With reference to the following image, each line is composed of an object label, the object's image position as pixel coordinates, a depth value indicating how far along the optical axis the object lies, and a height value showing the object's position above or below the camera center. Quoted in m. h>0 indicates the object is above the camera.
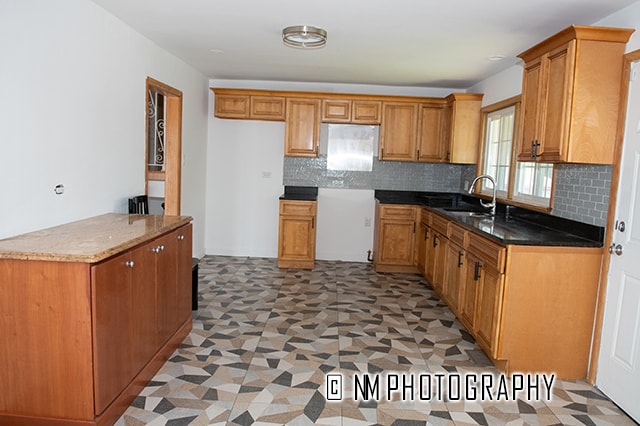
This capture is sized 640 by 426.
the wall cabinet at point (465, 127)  5.51 +0.53
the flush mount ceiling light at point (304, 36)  3.56 +1.00
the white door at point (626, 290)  2.66 -0.66
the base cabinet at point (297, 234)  5.78 -0.87
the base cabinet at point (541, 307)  2.97 -0.86
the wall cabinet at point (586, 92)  2.82 +0.52
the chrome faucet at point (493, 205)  4.50 -0.32
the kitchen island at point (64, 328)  2.09 -0.81
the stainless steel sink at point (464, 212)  4.59 -0.41
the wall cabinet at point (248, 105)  5.92 +0.72
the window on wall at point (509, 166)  4.05 +0.08
